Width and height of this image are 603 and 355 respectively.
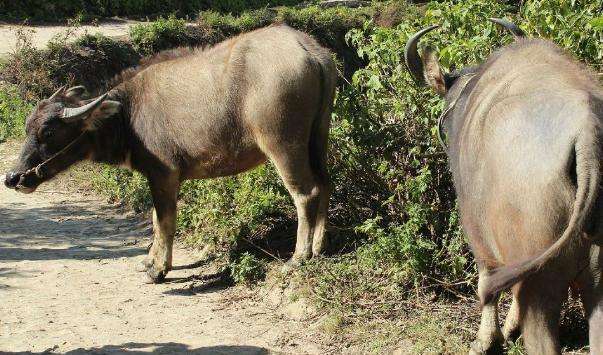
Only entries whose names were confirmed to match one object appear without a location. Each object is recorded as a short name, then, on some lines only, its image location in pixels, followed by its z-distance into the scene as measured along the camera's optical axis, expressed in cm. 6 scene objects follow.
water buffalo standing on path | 664
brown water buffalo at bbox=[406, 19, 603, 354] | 331
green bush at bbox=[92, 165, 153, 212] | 946
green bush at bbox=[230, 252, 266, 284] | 693
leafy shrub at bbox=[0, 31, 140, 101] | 1418
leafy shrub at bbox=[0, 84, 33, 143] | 1295
